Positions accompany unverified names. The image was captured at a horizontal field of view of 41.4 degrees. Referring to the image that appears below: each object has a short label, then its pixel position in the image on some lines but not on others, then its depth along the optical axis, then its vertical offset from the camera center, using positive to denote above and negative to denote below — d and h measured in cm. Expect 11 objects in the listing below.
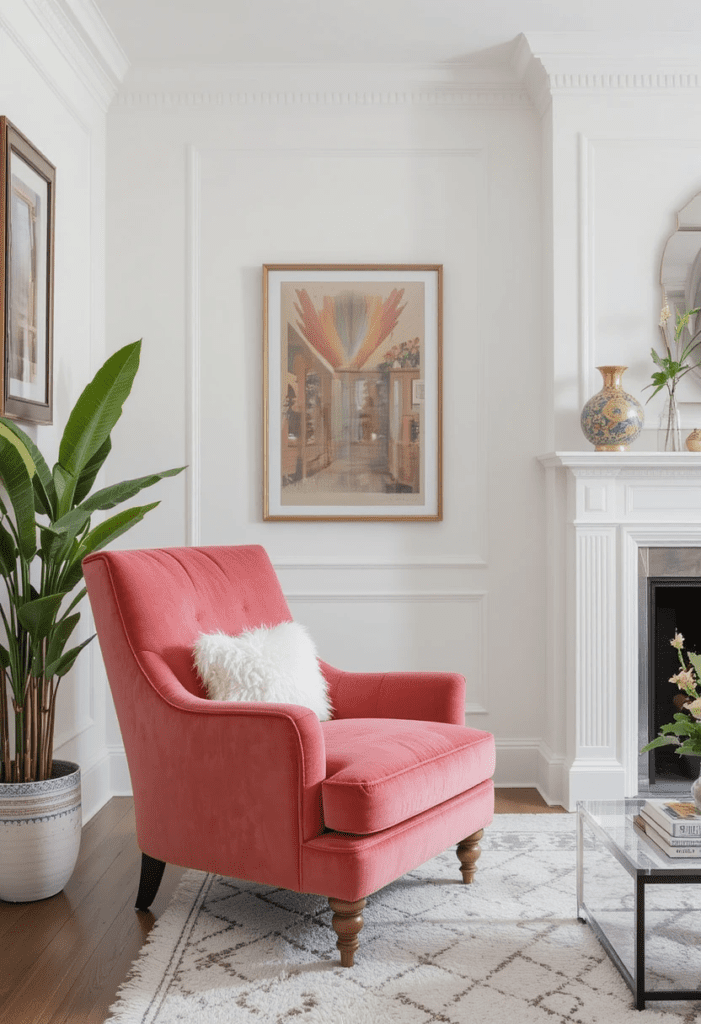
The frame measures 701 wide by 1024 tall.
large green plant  247 -6
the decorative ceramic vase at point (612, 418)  340 +40
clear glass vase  356 +37
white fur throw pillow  242 -38
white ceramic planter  250 -85
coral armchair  213 -59
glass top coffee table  198 -94
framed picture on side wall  267 +76
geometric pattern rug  197 -103
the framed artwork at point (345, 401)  376 +51
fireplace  346 -26
